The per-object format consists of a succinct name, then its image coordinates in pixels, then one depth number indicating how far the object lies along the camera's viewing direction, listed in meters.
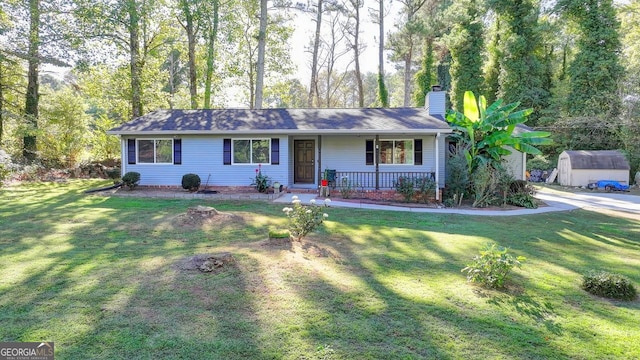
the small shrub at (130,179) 14.01
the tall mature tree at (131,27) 17.48
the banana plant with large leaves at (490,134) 12.81
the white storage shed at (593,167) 18.83
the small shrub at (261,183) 13.87
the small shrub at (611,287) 4.59
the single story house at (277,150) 14.17
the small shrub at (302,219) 6.36
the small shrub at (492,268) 4.63
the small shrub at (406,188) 12.88
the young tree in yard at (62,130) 20.05
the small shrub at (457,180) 12.80
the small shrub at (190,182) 13.71
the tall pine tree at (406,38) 27.20
